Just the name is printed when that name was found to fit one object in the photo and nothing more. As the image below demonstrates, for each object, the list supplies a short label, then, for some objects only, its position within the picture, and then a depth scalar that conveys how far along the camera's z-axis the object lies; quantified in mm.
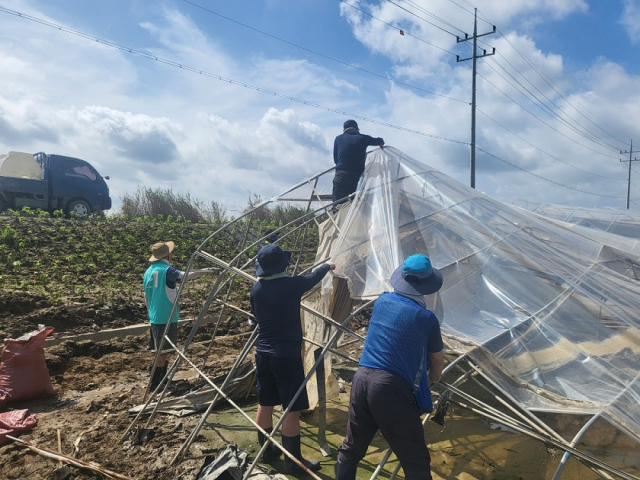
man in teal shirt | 5277
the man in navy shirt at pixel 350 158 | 5945
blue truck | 13023
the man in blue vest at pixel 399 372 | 2824
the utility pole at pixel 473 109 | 17781
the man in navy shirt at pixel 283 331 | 3842
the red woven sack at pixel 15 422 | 4180
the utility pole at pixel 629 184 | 43425
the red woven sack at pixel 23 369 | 4867
